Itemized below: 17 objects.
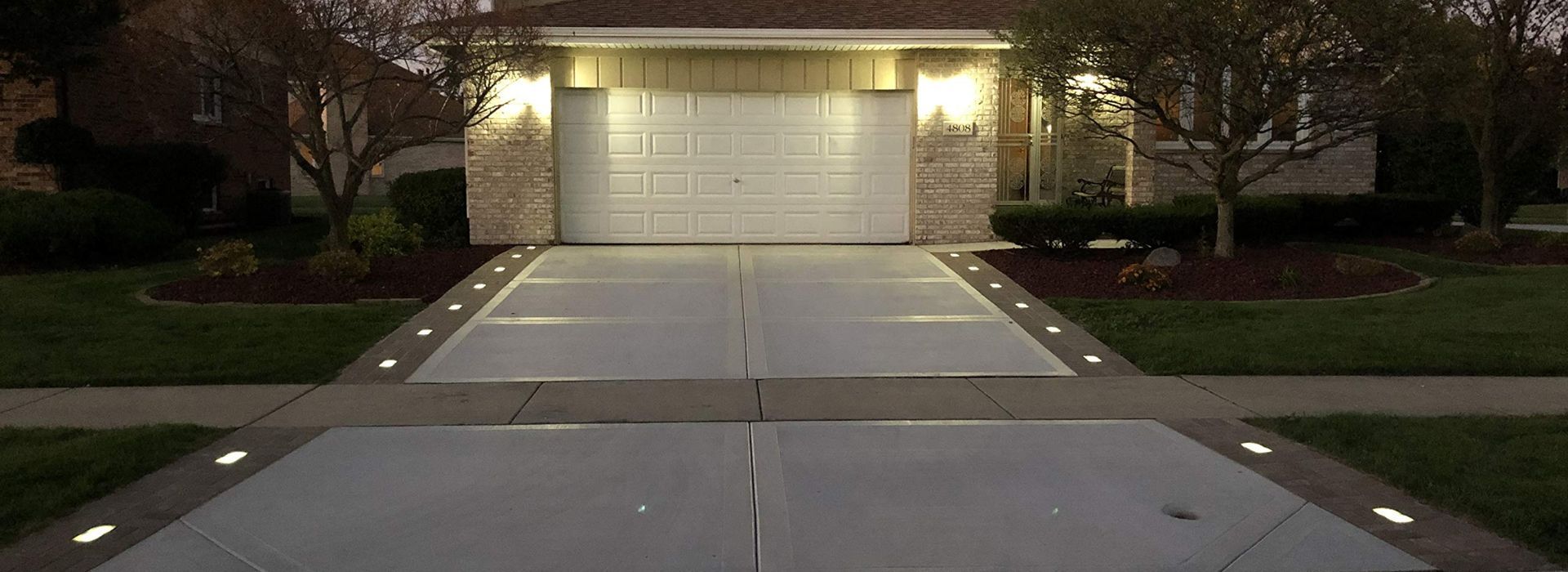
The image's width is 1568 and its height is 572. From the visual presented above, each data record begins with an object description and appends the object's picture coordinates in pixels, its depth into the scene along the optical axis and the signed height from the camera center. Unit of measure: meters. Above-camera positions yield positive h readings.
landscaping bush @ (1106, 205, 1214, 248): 13.70 -0.33
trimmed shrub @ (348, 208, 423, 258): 13.91 -0.43
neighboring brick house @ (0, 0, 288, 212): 15.41 +1.54
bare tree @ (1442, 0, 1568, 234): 14.82 +1.60
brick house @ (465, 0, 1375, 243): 15.26 +0.82
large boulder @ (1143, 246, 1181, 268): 12.96 -0.70
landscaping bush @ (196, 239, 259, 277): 12.32 -0.66
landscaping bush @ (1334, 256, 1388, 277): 12.74 -0.79
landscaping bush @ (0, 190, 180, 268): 13.59 -0.36
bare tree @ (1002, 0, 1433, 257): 11.11 +1.37
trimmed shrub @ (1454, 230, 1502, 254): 15.17 -0.63
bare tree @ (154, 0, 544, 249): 11.73 +1.60
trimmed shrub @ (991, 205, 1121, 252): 13.47 -0.33
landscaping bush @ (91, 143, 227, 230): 17.22 +0.39
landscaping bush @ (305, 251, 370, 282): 12.00 -0.71
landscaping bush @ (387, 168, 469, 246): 15.69 -0.14
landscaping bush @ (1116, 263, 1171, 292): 11.84 -0.84
